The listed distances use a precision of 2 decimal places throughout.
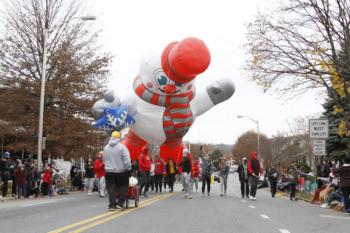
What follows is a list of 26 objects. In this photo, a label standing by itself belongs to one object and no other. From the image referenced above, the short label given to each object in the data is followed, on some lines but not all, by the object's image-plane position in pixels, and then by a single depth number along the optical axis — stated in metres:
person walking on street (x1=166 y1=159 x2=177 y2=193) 20.64
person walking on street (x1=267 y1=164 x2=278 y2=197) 21.90
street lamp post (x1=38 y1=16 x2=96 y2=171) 23.34
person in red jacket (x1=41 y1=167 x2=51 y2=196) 21.12
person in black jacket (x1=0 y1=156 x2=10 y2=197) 19.83
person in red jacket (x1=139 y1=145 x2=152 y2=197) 17.77
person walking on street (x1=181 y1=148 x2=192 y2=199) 18.23
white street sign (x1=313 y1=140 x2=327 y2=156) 19.02
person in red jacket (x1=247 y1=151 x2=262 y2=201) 17.86
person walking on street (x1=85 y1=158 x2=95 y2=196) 22.15
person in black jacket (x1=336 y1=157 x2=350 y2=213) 13.85
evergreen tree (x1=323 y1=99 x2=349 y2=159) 35.75
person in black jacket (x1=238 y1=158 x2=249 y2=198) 18.78
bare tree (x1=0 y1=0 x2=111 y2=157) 27.36
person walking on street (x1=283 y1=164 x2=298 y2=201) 19.48
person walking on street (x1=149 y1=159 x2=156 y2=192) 22.29
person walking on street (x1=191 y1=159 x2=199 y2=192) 21.56
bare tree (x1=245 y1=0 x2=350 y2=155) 17.94
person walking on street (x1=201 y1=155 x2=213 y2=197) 19.52
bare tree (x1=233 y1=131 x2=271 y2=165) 91.00
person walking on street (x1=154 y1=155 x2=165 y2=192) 21.89
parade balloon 16.44
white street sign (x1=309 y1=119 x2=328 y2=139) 18.82
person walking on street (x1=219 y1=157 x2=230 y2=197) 20.06
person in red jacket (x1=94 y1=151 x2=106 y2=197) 19.23
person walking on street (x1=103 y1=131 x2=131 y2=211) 11.14
